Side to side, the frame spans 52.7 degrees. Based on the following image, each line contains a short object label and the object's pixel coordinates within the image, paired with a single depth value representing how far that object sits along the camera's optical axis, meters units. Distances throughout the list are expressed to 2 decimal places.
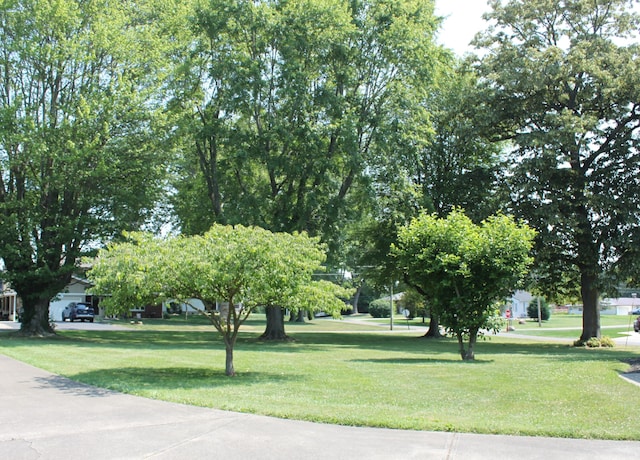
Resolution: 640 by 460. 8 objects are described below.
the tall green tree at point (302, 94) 31.08
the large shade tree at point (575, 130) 29.91
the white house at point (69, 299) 59.05
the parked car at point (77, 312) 53.97
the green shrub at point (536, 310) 73.56
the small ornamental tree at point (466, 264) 20.14
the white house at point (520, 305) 88.83
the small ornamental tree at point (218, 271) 13.45
